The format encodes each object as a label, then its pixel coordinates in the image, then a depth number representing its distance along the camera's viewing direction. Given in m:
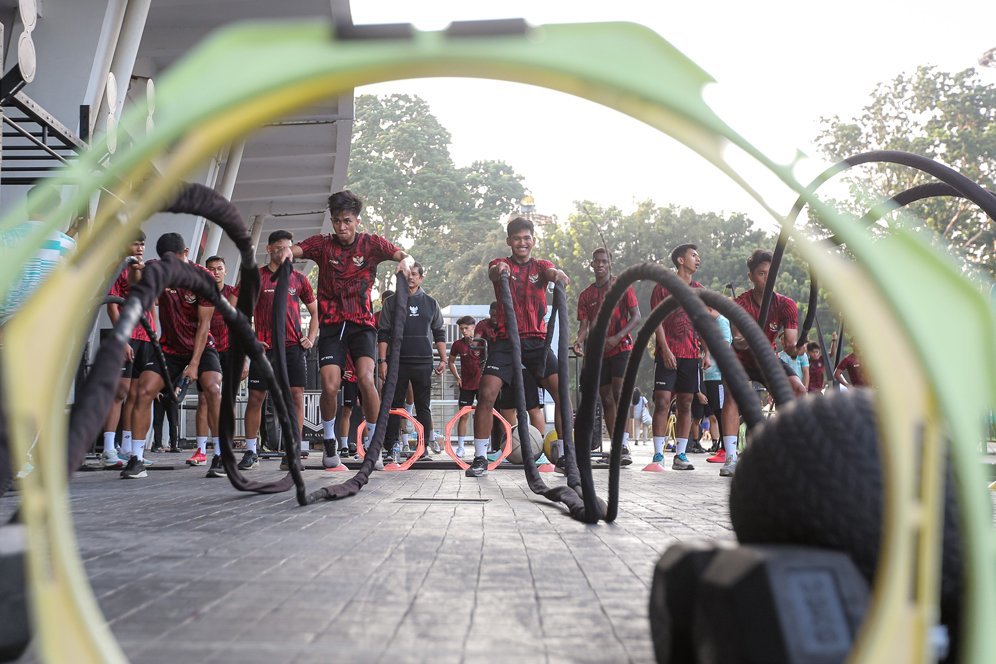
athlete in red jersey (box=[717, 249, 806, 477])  9.12
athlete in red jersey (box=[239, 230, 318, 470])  9.41
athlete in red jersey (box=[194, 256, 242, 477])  10.51
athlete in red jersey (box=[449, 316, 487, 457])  14.69
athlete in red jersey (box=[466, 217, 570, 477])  9.09
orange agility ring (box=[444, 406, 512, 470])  10.63
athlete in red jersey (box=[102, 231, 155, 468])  9.66
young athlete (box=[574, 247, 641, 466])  10.60
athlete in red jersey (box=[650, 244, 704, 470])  10.82
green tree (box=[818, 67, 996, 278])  28.34
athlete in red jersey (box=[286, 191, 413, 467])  8.76
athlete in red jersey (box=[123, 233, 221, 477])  9.23
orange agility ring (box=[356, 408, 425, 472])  10.62
